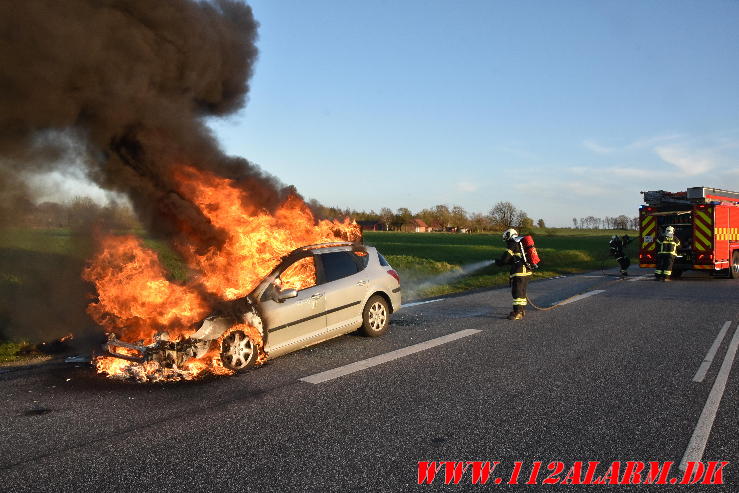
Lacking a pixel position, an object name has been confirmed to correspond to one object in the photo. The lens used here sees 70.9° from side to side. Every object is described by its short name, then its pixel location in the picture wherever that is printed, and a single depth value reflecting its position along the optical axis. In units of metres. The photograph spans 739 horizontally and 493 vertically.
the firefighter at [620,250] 17.73
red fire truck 16.59
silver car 5.94
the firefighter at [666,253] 15.99
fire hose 10.80
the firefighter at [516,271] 9.60
